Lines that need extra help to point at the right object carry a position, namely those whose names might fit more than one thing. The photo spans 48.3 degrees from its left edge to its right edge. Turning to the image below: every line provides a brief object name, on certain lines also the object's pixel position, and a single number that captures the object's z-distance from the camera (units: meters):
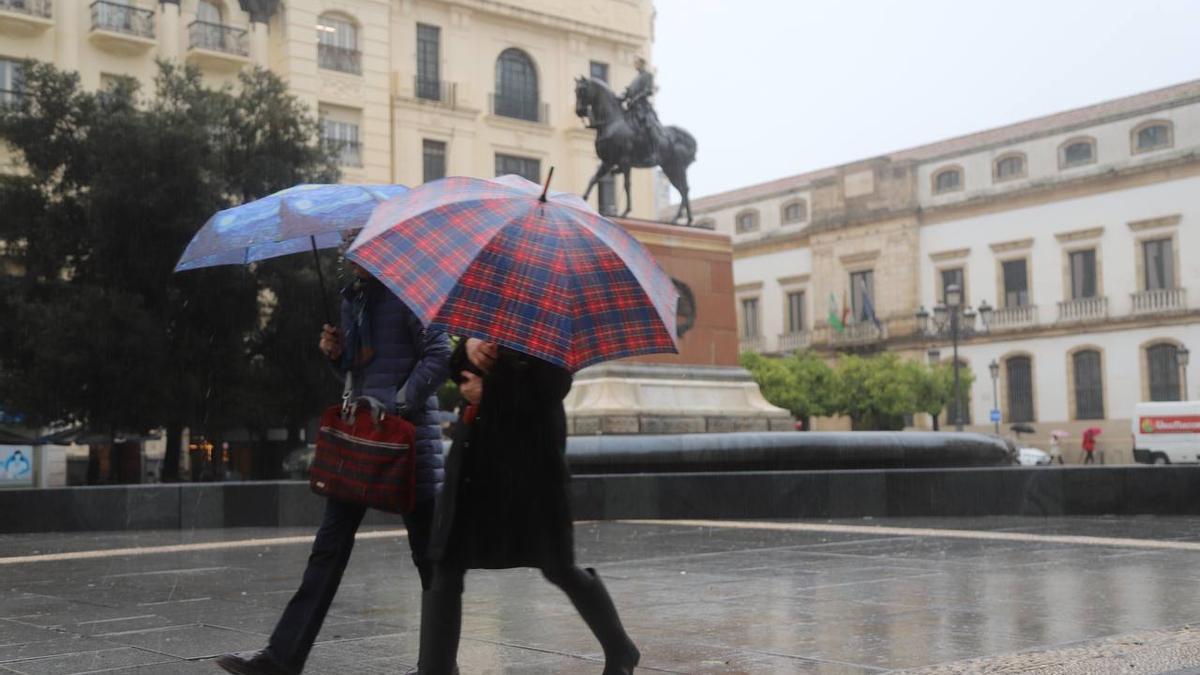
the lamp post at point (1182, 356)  43.09
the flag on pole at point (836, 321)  55.12
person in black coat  4.16
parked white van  39.06
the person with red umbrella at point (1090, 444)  44.38
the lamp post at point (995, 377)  48.25
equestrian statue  17.64
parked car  43.59
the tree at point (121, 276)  23.97
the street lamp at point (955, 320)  33.12
